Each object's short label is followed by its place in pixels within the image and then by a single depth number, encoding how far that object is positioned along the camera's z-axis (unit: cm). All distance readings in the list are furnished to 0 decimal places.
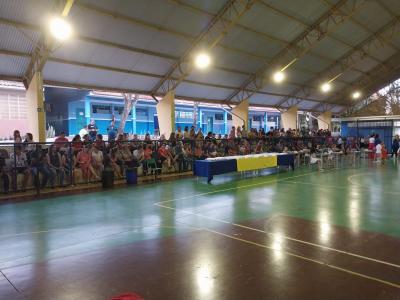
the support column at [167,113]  1833
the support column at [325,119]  3105
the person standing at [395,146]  2362
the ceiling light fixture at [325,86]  2205
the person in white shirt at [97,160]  1146
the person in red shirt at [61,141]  1054
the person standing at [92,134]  1300
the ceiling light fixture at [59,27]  1030
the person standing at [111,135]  1374
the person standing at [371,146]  2204
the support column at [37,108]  1354
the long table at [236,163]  1160
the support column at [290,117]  2706
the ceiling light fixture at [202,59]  1505
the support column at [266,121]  4359
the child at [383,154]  2106
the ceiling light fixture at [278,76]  1789
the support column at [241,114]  2245
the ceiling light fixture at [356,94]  2823
